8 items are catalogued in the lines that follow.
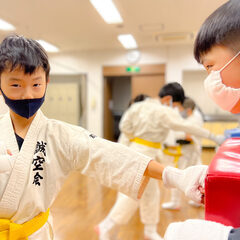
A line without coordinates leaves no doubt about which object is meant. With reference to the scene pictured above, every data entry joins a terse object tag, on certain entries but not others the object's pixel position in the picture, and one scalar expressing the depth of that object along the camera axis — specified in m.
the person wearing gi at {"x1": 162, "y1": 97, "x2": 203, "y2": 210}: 2.48
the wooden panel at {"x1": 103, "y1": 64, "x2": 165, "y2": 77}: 4.84
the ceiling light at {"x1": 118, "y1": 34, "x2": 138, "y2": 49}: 3.94
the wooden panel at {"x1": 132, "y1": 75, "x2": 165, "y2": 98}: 4.95
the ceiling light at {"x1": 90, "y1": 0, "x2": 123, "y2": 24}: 2.69
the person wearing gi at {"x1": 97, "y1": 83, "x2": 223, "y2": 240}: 1.78
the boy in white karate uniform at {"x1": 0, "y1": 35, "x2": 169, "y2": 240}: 0.66
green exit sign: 4.96
